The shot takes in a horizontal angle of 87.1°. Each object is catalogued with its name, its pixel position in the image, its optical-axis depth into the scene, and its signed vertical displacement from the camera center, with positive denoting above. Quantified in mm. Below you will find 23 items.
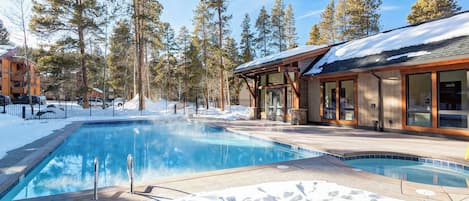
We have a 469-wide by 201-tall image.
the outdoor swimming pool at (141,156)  4758 -1472
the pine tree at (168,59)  26531 +4641
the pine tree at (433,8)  17606 +6680
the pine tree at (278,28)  24656 +7289
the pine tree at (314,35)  26094 +6980
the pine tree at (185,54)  26125 +5038
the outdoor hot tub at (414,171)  4113 -1324
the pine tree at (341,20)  24250 +8134
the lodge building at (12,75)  28688 +3300
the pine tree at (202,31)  22266 +6650
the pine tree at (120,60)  21961 +4654
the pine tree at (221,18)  18750 +6523
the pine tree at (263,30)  24103 +6930
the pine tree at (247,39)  23656 +6014
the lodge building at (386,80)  6859 +719
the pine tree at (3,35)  34156 +9313
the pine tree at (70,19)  15625 +5412
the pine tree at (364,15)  21781 +7550
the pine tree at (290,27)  28219 +8460
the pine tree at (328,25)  26172 +8061
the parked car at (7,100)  21234 +156
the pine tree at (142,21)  17750 +5991
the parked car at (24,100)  24641 +179
